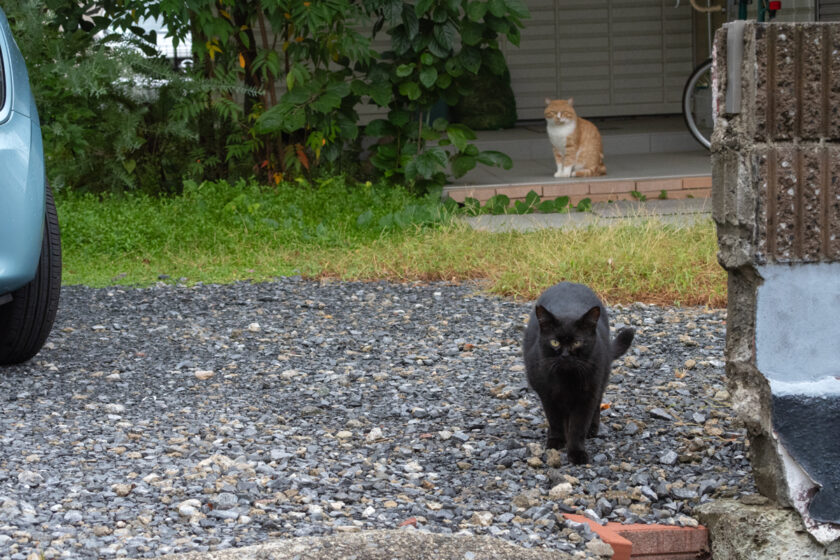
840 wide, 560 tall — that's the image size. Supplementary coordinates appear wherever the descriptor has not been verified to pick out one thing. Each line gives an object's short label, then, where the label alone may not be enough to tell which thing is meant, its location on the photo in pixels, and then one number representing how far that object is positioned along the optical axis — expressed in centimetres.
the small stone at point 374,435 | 653
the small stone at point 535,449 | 618
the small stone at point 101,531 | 484
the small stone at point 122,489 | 535
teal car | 684
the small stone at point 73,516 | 500
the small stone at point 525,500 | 544
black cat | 586
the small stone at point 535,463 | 602
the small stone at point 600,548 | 492
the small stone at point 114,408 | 700
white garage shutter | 2212
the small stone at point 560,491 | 556
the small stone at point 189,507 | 512
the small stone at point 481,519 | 519
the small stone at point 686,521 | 523
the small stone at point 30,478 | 547
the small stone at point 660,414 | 676
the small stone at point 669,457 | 595
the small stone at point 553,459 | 602
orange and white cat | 1594
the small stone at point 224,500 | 525
